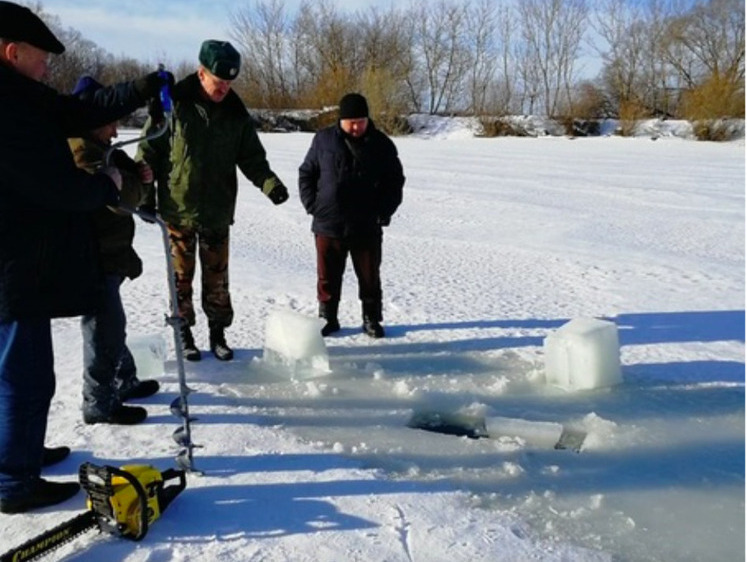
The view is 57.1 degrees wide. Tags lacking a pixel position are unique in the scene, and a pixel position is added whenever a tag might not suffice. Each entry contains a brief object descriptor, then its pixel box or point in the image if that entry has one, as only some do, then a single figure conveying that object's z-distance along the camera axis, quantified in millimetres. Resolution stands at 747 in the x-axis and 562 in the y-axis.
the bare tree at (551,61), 45406
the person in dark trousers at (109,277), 3227
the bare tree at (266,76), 43312
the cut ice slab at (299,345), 4180
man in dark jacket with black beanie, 4816
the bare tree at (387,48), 43969
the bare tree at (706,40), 36188
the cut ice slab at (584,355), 3980
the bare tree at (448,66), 46625
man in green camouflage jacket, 4062
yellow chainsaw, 2482
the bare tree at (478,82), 44500
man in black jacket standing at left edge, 2457
